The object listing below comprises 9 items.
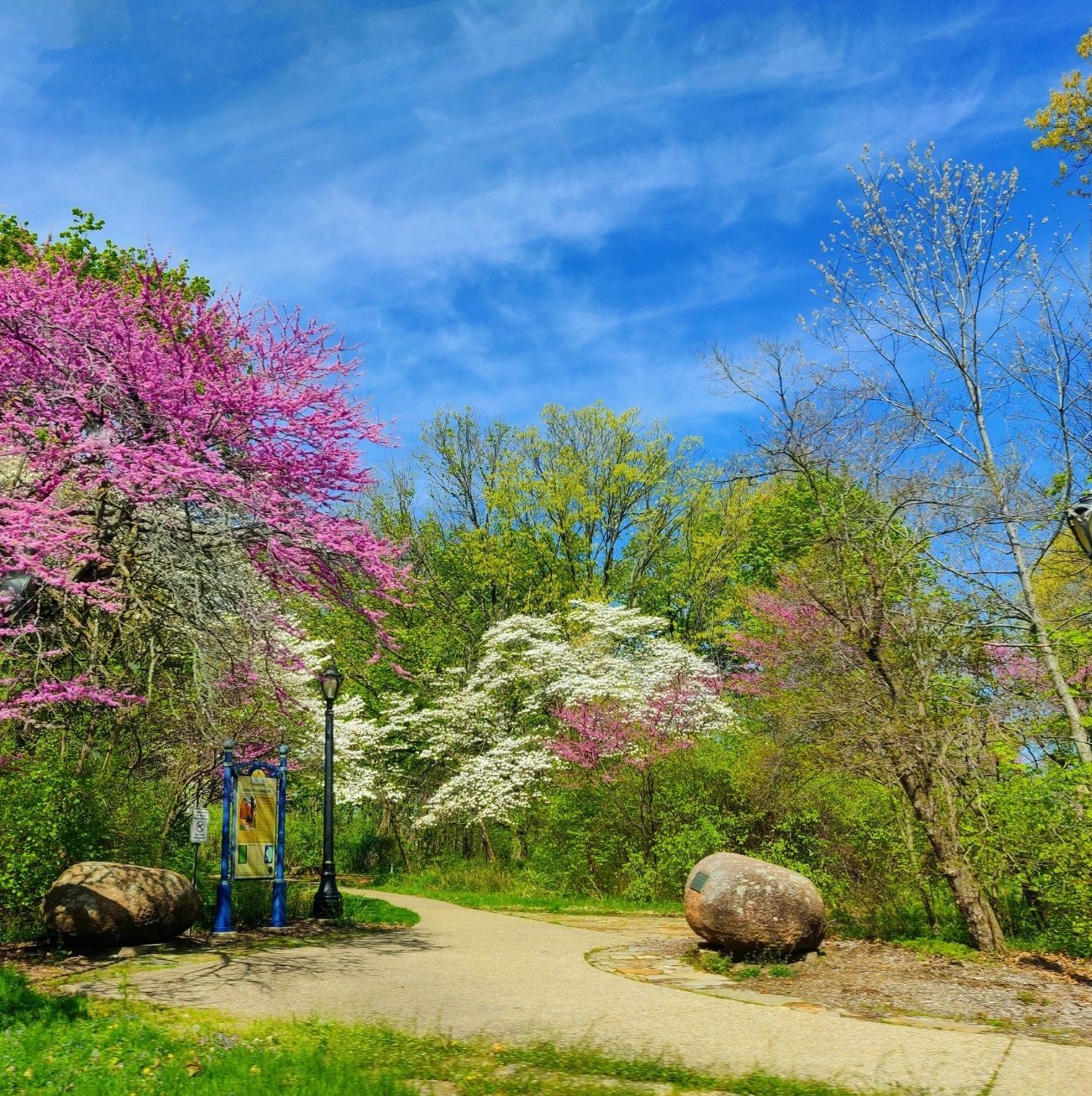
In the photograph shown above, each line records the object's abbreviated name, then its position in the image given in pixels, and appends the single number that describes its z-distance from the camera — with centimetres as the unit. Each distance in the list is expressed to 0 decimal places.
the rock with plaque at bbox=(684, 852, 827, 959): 916
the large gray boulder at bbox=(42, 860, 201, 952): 923
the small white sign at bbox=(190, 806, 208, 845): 1118
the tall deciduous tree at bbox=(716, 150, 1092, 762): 1095
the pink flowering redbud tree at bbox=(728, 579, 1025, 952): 977
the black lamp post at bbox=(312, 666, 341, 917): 1302
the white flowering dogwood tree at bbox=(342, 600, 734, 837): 1861
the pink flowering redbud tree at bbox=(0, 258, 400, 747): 948
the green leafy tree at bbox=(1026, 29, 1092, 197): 1316
